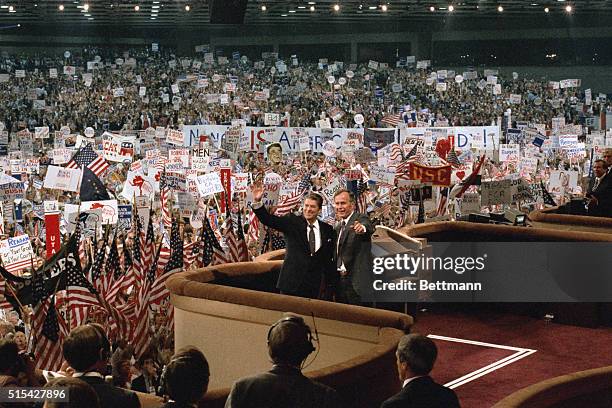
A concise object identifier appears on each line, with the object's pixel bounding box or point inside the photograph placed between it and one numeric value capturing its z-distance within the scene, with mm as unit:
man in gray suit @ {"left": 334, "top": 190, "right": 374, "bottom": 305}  15527
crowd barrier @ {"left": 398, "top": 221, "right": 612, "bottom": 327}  18614
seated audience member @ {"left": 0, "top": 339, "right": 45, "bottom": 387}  9987
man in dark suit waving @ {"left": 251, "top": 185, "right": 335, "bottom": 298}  15778
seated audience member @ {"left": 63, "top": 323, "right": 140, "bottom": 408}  8852
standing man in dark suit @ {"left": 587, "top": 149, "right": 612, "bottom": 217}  21886
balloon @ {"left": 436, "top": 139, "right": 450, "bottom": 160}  45830
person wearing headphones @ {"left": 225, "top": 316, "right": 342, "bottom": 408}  8878
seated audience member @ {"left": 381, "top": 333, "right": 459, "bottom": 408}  8812
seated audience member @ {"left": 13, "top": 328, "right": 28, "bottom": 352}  15621
